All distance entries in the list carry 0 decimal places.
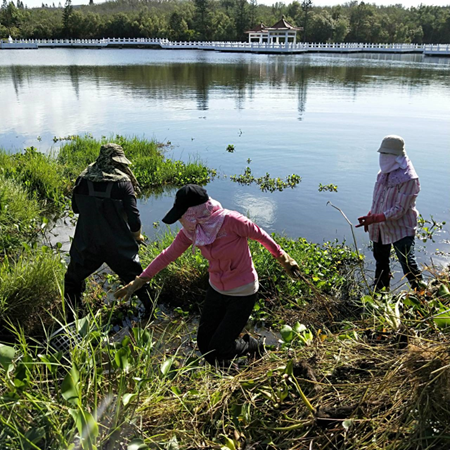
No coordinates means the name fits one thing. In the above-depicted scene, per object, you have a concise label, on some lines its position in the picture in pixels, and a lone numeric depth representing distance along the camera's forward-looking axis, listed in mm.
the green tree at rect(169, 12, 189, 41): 96250
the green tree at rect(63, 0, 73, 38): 97000
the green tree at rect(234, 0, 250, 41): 95738
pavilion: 76688
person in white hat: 4207
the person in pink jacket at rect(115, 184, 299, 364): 2998
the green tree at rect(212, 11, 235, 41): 96250
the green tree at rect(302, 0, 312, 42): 92875
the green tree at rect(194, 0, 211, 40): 96625
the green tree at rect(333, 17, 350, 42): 89438
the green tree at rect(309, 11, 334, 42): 90438
